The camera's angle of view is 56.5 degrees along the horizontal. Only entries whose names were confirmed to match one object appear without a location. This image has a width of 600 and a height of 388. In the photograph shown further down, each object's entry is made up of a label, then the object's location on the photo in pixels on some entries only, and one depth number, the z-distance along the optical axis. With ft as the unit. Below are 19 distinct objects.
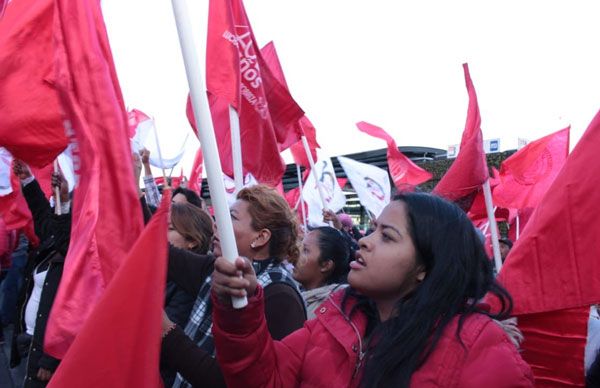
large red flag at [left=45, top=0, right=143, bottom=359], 5.39
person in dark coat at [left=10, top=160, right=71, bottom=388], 9.51
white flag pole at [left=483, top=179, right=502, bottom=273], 10.64
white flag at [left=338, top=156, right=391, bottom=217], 22.31
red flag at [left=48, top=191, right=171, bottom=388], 4.11
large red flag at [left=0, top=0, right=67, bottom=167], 7.03
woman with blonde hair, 5.62
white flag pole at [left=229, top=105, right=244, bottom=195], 9.87
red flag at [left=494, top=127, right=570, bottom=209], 16.78
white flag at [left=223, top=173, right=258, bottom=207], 24.12
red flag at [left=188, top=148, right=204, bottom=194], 26.61
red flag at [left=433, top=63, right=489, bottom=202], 12.33
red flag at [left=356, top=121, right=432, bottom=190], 22.18
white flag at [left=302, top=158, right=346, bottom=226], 25.53
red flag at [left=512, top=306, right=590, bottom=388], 6.20
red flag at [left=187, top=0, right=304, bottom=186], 11.87
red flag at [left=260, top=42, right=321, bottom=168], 14.71
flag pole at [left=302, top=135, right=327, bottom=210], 16.02
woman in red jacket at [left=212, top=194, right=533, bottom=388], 4.69
